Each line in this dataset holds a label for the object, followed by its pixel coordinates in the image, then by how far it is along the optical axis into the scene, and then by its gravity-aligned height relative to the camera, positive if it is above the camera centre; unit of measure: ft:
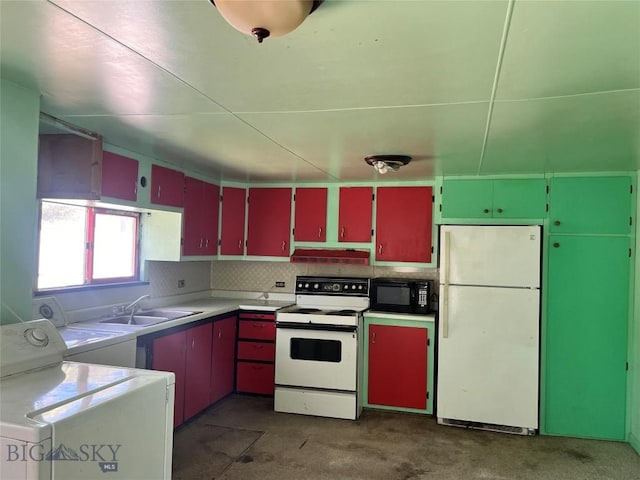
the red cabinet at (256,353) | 14.26 -3.30
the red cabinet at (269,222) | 15.60 +0.97
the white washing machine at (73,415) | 4.34 -1.86
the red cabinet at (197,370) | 11.73 -3.33
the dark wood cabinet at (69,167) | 8.39 +1.45
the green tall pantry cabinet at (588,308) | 11.78 -1.30
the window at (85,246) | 10.00 -0.04
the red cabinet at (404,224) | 14.17 +0.96
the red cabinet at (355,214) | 14.87 +1.28
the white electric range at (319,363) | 12.82 -3.25
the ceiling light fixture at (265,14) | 3.82 +2.06
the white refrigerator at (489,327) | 11.90 -1.91
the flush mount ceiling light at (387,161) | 10.54 +2.19
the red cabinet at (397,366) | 13.16 -3.33
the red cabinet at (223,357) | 13.17 -3.31
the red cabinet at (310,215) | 15.34 +1.24
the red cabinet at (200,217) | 13.50 +0.96
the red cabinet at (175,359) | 10.37 -2.69
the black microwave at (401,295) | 13.61 -1.26
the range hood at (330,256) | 14.62 -0.14
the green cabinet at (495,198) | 12.53 +1.68
